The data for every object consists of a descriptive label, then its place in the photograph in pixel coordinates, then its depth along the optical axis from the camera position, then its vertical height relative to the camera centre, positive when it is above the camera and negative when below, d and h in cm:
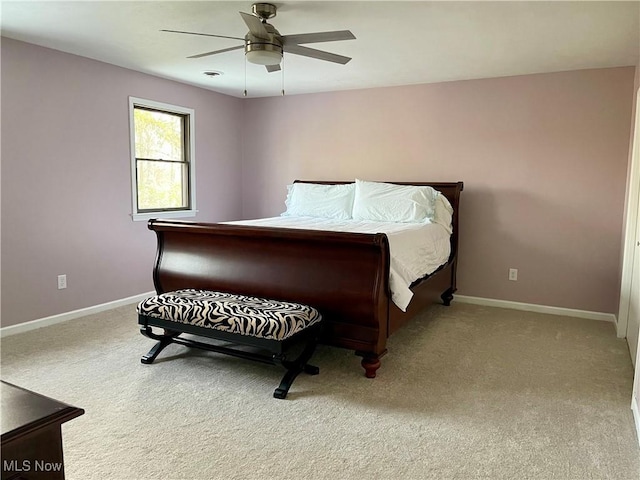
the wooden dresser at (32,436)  86 -49
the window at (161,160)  449 +25
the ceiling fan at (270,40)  246 +82
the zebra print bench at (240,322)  248 -79
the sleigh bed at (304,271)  269 -56
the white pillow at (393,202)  413 -14
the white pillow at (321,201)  456 -15
